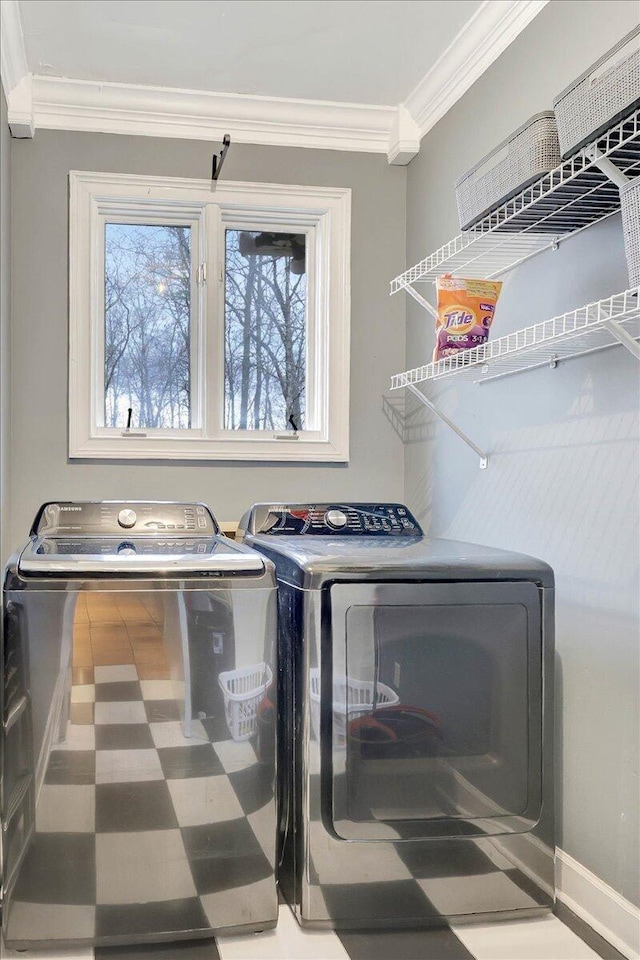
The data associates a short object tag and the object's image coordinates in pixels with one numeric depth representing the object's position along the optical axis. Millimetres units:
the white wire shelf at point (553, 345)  1690
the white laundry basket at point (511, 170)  1761
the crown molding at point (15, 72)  2537
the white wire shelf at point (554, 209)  1605
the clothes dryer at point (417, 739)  1880
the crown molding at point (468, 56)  2418
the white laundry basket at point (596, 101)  1441
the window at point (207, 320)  3172
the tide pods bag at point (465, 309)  2238
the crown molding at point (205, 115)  3061
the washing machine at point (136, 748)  1784
